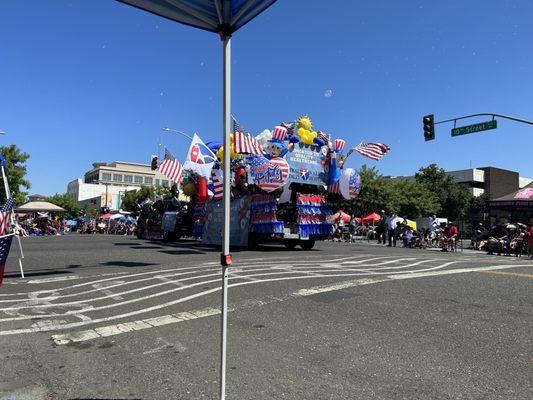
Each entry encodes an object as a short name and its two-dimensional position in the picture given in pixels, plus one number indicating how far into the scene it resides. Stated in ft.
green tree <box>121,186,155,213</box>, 255.29
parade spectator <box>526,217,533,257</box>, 53.67
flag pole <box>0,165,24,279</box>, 25.50
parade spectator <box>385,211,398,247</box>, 79.22
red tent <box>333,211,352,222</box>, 118.78
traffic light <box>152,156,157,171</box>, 94.63
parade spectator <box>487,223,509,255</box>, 63.46
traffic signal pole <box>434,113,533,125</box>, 65.10
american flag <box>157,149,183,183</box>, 60.13
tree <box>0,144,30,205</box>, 145.28
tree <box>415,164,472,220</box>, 200.03
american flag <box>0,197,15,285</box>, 19.11
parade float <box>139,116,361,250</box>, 52.31
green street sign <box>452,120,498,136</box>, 66.54
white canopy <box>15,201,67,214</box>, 127.99
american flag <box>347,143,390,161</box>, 53.16
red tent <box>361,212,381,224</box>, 127.86
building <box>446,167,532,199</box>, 232.94
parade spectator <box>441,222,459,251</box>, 69.21
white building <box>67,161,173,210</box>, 407.85
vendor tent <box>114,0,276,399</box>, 9.67
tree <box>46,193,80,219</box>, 290.35
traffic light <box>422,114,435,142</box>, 76.79
